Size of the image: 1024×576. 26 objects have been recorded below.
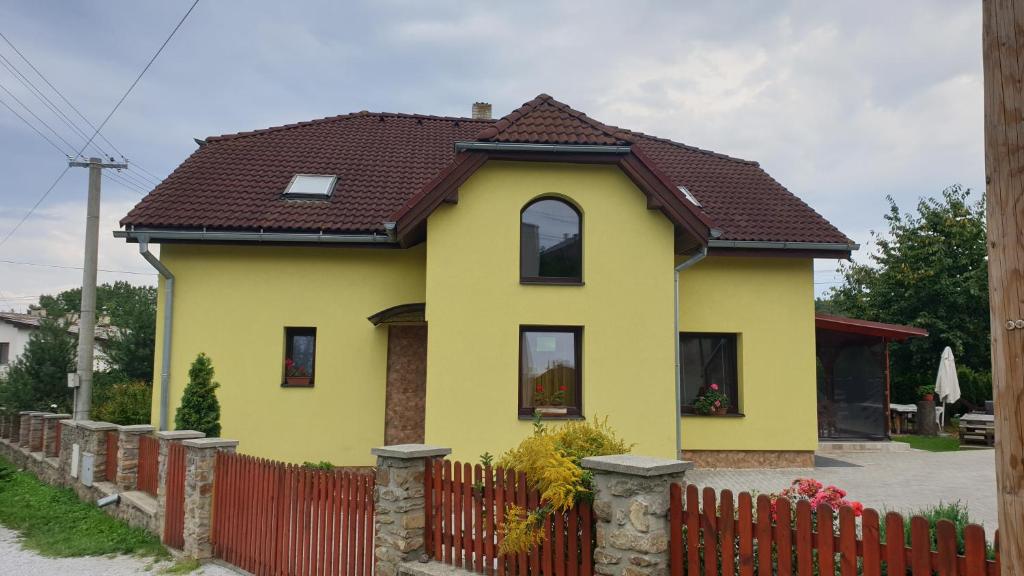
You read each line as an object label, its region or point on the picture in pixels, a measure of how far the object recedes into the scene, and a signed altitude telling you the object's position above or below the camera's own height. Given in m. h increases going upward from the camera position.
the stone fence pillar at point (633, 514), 4.13 -1.00
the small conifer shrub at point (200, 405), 10.69 -0.85
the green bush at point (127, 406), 14.34 -1.23
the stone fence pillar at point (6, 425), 19.06 -2.18
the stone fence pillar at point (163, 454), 8.56 -1.33
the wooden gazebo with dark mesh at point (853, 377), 14.24 -0.37
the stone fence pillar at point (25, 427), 16.81 -1.96
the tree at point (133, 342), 20.70 +0.29
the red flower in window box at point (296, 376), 11.62 -0.40
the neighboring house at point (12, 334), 36.56 +0.90
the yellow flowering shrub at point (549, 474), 4.62 -0.84
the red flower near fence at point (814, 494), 5.04 -1.05
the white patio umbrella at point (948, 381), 16.88 -0.50
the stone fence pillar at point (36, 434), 16.27 -2.07
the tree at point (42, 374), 19.22 -0.69
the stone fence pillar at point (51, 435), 14.61 -1.89
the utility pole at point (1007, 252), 1.88 +0.31
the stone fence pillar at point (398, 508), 5.52 -1.29
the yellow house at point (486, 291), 10.04 +1.08
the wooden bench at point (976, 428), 15.40 -1.56
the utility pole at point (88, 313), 16.22 +0.96
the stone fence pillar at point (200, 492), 7.69 -1.64
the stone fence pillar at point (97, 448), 11.36 -1.66
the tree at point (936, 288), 21.59 +2.46
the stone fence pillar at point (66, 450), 13.02 -1.98
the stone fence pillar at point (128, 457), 10.27 -1.65
